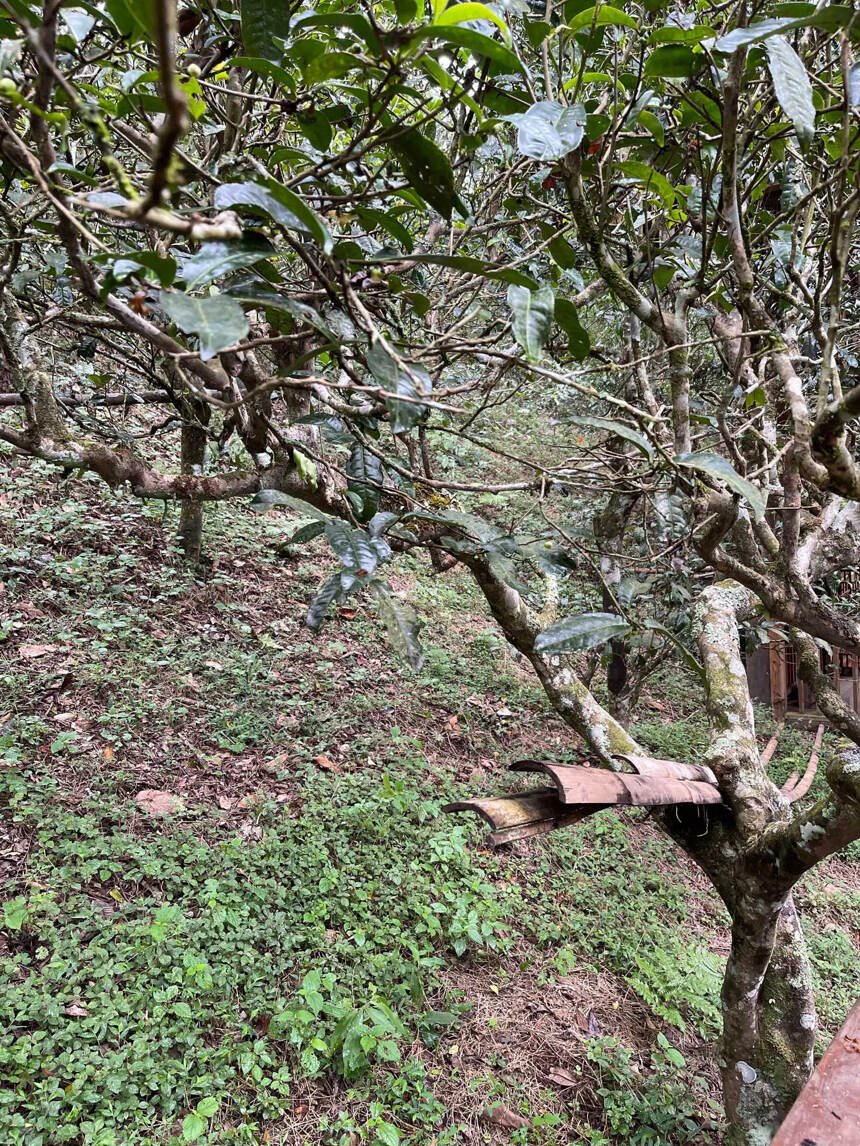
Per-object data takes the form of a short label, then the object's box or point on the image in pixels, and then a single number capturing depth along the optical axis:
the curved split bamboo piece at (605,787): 1.12
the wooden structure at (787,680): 5.50
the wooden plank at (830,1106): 0.94
